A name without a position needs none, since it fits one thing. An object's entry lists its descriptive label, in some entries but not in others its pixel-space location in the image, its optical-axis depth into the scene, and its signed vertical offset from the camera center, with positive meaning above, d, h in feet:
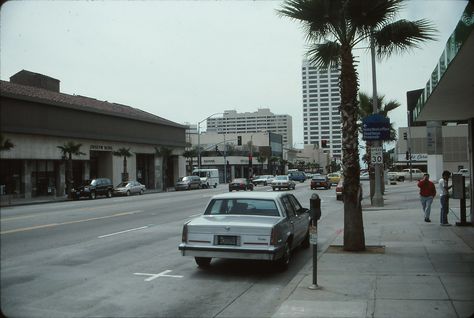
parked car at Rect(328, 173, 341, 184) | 178.68 -4.61
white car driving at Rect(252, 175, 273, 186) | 218.18 -6.22
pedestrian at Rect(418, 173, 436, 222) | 54.19 -3.25
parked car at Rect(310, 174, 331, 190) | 152.87 -5.05
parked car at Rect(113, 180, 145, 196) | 131.44 -5.11
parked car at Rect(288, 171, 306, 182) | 242.78 -4.82
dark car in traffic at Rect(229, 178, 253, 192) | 151.74 -5.46
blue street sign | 52.13 +3.81
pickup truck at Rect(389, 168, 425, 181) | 230.15 -5.40
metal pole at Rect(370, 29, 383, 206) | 78.38 -1.65
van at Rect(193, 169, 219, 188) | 199.62 -3.73
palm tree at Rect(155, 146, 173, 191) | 171.03 +5.31
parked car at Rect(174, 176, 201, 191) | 180.34 -5.40
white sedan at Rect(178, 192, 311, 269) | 28.32 -3.75
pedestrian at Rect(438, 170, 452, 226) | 50.67 -3.58
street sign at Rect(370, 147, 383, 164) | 70.74 +1.40
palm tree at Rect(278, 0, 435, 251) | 35.73 +9.94
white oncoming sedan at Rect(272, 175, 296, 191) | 152.87 -5.15
